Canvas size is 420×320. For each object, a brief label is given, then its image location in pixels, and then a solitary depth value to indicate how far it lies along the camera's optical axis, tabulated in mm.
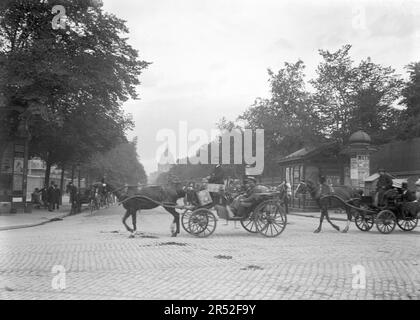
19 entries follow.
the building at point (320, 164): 32281
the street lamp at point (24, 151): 25412
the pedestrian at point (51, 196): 30766
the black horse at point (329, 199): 16031
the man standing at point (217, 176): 15359
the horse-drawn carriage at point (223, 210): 14281
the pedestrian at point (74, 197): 28550
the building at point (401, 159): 29444
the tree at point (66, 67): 23922
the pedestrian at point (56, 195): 31481
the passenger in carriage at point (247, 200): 14695
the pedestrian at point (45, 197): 32656
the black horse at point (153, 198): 14758
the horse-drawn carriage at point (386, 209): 15375
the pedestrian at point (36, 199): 33466
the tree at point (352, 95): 31250
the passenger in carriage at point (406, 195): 15469
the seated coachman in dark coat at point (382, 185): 15477
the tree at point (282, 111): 38188
